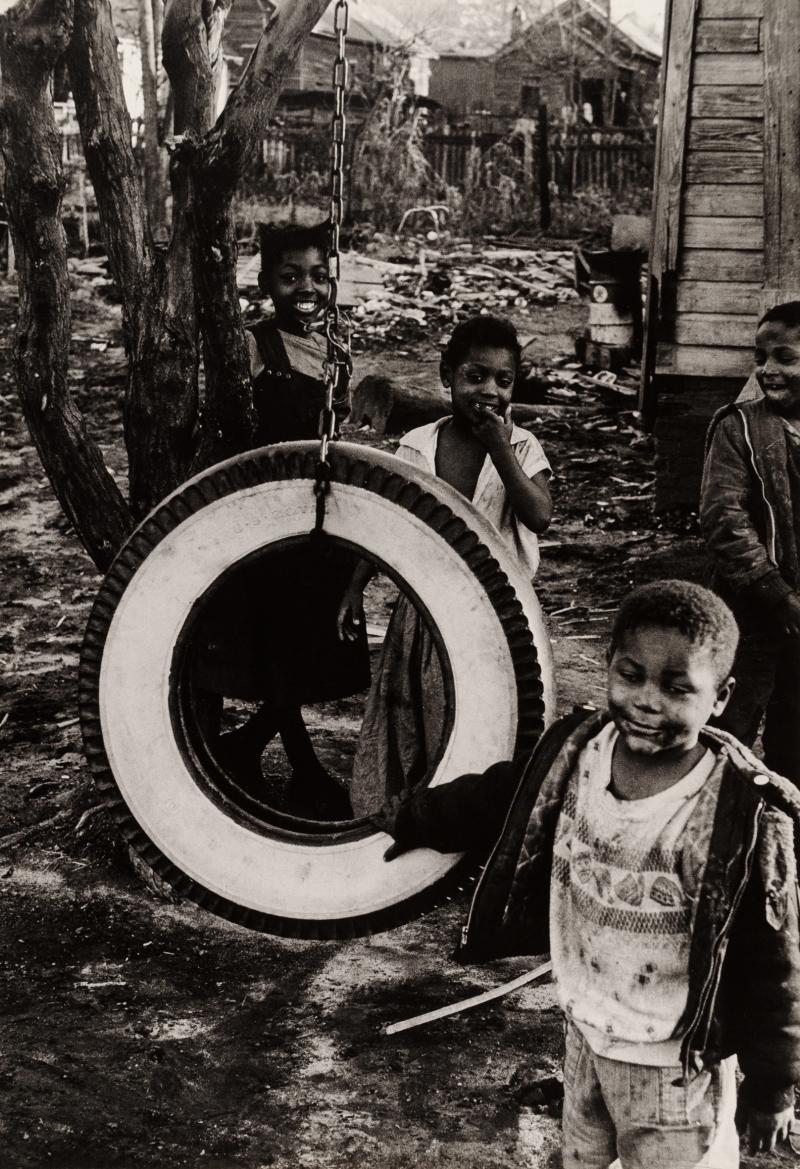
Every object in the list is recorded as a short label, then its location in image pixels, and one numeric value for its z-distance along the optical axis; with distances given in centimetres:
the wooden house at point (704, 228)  810
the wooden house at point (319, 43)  2927
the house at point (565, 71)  3184
